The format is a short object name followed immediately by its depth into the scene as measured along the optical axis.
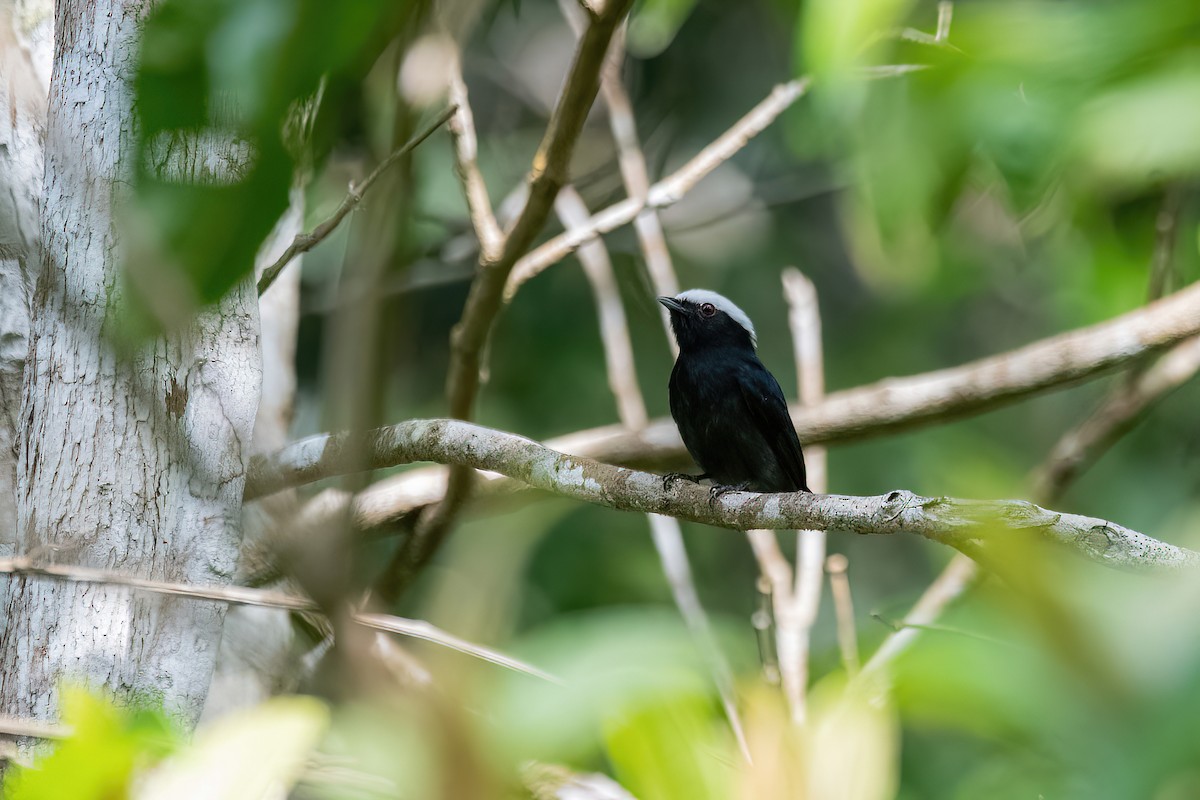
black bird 8.70
